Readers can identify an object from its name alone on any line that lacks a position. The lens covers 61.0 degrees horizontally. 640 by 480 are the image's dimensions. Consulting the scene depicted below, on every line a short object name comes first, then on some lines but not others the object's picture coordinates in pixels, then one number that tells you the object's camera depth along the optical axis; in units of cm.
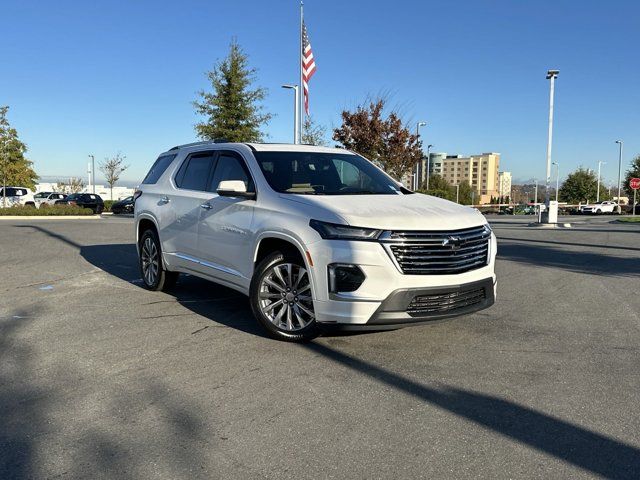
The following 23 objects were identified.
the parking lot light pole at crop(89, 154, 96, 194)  6237
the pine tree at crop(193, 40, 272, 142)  2589
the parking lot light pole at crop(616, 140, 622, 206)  5991
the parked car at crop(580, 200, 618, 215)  5384
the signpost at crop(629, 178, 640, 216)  3450
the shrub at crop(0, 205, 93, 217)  2784
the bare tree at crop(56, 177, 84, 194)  7319
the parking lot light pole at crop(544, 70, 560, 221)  2658
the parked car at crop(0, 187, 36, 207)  3456
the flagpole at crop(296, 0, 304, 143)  2000
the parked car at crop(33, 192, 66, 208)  4428
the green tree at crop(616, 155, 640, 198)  5669
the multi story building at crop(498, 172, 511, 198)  16062
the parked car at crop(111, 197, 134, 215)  3847
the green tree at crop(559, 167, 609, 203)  7641
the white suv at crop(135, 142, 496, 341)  439
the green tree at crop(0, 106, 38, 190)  3216
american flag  2000
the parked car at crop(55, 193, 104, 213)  3747
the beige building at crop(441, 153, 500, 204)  17388
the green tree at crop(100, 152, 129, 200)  5403
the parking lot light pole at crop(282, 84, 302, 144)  2213
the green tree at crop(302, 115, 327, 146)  2898
